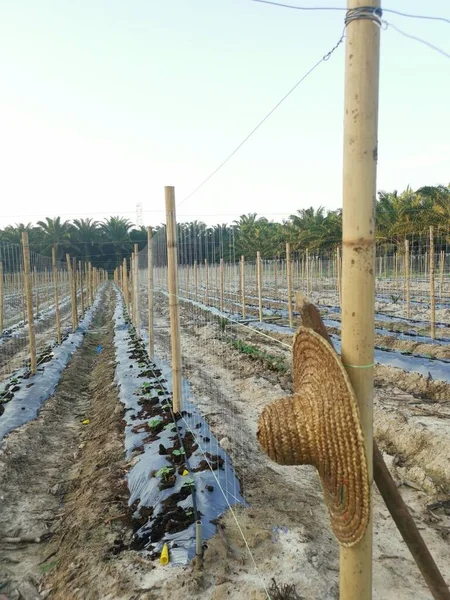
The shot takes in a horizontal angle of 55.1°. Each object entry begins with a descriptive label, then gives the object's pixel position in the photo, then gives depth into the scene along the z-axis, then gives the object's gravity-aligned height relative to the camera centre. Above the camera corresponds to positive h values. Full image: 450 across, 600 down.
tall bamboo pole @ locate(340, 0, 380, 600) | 1.18 +0.08
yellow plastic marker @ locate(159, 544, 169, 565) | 2.64 -1.80
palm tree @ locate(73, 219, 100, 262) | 46.78 +3.38
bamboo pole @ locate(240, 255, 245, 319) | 13.08 -0.93
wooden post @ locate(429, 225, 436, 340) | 8.22 -0.59
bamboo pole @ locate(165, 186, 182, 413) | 4.57 -0.34
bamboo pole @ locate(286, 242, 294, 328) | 10.37 -0.40
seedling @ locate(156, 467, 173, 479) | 3.59 -1.74
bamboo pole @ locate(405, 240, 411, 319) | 10.30 -0.67
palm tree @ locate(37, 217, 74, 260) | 42.25 +3.10
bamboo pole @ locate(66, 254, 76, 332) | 12.96 -1.09
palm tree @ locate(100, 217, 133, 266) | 48.50 +3.33
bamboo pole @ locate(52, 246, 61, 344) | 10.50 -0.90
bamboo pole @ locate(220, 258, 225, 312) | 13.18 -0.64
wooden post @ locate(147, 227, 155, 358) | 7.46 -0.52
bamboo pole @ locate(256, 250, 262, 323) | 11.53 -0.59
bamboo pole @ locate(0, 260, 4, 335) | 11.14 -0.96
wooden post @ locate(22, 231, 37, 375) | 7.25 -0.51
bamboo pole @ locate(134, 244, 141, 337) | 9.92 -0.59
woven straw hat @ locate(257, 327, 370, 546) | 1.19 -0.51
